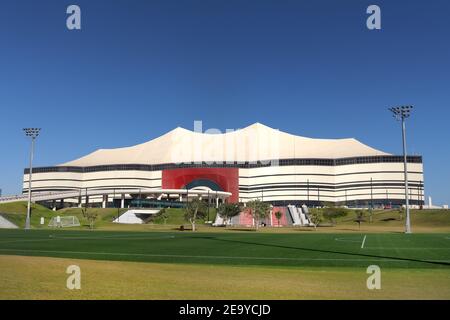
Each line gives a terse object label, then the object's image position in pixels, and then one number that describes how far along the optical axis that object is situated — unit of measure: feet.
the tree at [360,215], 317.30
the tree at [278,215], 322.96
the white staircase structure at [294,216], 350.23
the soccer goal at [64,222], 270.67
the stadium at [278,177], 562.25
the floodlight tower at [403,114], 194.53
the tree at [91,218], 256.93
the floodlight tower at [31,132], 235.15
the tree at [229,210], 285.84
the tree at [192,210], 244.22
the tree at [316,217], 280.45
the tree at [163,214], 320.60
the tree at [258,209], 258.16
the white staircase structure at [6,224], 252.01
